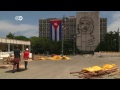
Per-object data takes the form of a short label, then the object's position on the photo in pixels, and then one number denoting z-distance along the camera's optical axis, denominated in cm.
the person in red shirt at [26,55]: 2064
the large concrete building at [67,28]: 13312
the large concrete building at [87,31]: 14312
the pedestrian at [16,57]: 1864
